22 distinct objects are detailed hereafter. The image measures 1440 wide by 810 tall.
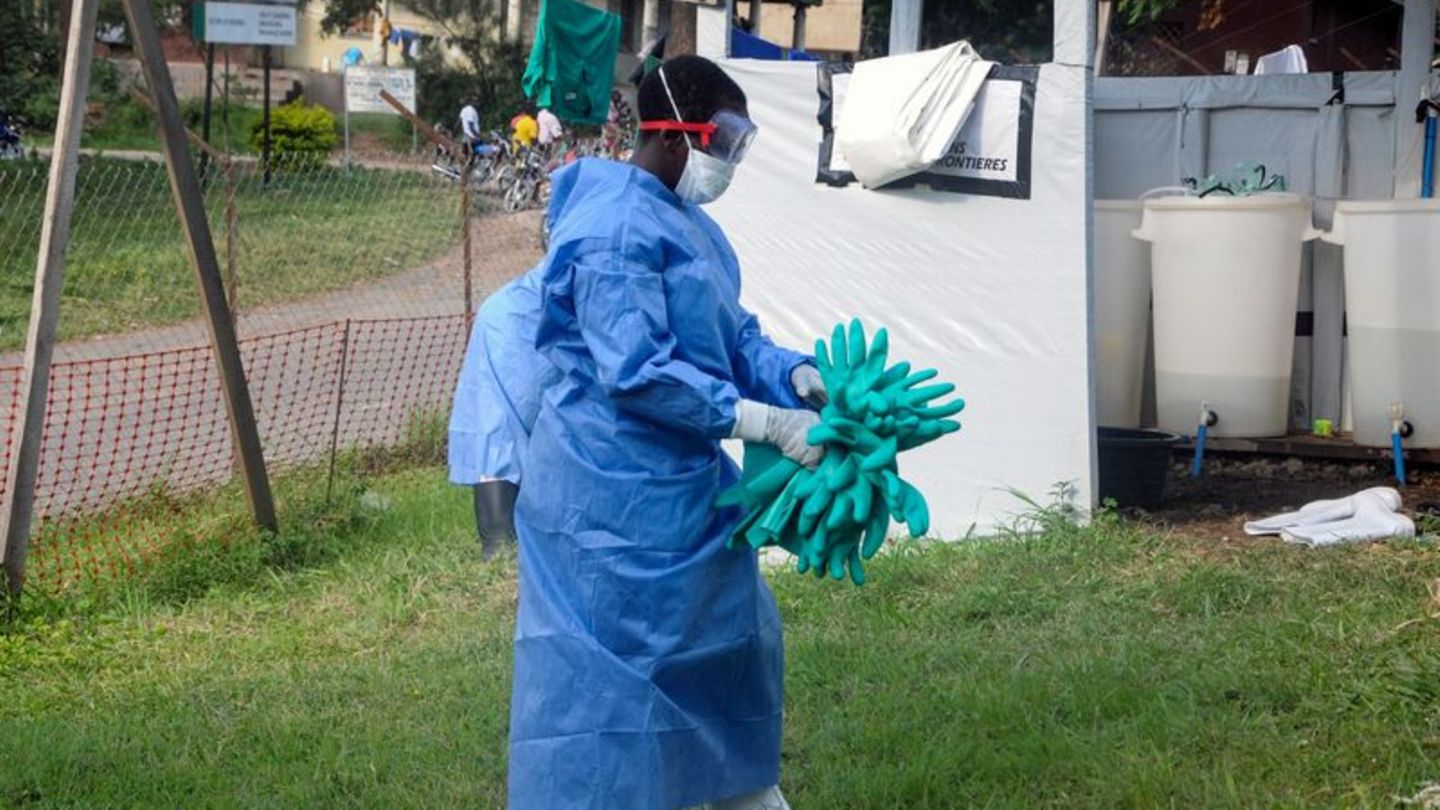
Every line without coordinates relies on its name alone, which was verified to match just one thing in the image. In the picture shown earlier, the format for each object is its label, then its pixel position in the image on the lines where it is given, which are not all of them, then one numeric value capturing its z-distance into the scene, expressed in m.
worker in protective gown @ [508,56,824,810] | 3.48
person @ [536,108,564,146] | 27.16
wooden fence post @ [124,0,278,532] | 7.09
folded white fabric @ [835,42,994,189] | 7.18
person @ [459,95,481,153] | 26.59
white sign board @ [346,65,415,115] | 28.05
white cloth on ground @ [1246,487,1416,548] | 6.83
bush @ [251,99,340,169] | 28.00
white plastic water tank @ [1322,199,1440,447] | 8.00
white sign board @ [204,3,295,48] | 21.64
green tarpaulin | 9.09
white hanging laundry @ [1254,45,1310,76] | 10.12
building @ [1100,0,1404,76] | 17.69
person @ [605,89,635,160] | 20.88
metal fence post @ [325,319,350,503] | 8.35
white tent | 7.18
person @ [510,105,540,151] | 27.19
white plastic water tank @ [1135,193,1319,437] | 8.23
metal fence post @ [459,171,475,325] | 10.32
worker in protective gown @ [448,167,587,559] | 6.56
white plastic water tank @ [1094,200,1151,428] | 8.70
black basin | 7.65
